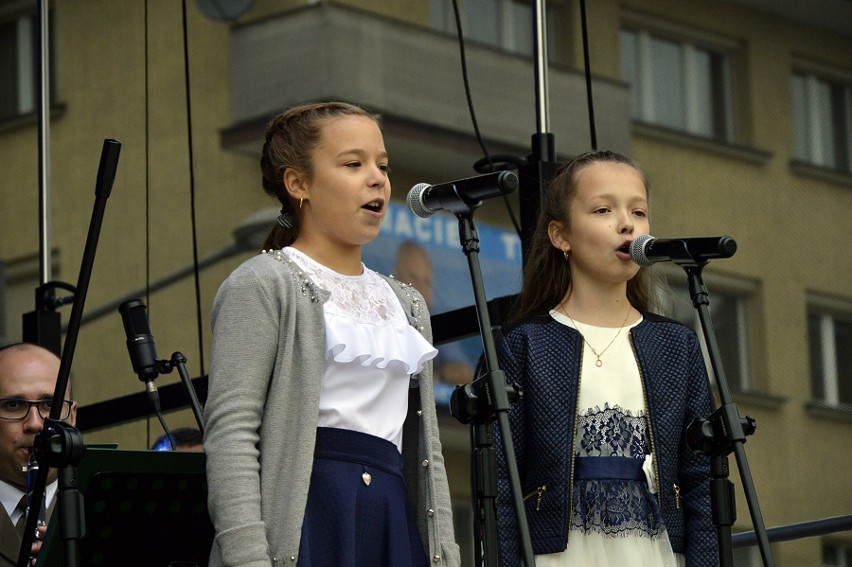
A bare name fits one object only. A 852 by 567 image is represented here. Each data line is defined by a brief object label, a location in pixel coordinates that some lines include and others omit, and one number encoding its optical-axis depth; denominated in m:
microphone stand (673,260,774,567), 5.79
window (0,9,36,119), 19.55
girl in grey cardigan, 5.57
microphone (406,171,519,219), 5.61
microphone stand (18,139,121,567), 5.68
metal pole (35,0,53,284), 10.76
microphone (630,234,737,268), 5.93
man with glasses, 8.36
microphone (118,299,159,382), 7.59
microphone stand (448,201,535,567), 5.54
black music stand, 6.21
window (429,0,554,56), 15.41
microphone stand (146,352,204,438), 7.26
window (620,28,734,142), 15.76
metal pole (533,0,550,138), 8.39
